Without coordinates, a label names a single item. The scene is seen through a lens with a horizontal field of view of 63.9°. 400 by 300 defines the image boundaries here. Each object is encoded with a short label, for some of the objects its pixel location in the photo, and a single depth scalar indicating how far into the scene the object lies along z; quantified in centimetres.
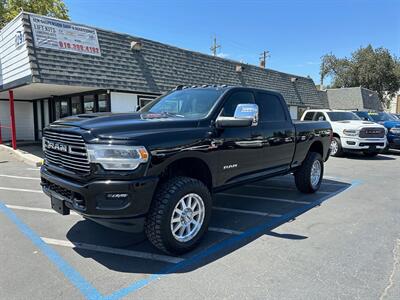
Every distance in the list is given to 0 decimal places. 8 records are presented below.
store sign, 984
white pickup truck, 1200
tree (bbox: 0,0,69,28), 2664
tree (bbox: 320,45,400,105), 4481
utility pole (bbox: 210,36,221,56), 4916
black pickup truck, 325
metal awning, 1066
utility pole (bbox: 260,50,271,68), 5207
